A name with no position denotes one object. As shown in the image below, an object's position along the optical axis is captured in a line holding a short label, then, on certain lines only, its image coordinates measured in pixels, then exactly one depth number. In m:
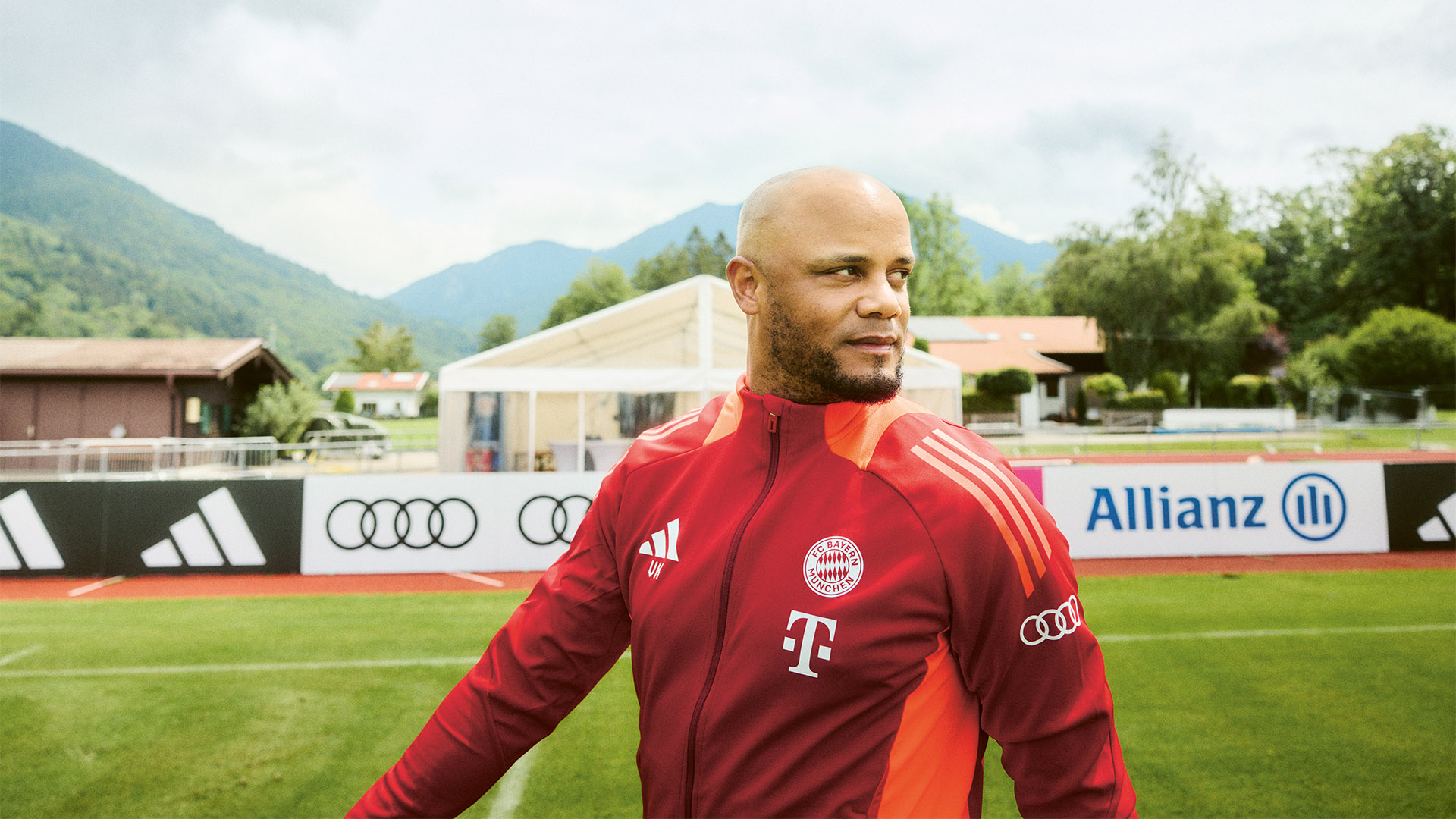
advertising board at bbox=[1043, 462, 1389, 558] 9.01
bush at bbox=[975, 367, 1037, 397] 31.38
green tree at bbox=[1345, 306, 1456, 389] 30.55
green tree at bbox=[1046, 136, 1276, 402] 35.66
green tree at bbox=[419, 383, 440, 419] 77.78
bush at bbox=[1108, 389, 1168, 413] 33.12
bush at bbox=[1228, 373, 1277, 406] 34.25
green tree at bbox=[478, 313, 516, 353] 105.00
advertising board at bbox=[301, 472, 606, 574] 8.94
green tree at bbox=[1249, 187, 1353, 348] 48.75
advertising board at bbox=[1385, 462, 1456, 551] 9.16
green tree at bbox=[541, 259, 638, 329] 80.75
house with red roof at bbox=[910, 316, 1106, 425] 38.72
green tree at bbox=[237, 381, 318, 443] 24.23
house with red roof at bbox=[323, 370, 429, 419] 83.12
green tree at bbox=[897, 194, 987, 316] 54.84
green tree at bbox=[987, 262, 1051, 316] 63.53
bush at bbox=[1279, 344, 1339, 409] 34.09
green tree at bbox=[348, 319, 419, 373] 95.31
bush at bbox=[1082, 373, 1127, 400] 35.69
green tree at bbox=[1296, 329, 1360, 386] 33.50
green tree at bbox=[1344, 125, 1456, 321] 44.09
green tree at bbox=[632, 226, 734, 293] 85.56
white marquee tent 15.34
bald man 1.10
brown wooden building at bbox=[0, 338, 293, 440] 22.92
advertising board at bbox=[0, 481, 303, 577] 8.84
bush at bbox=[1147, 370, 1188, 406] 34.44
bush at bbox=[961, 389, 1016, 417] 31.70
